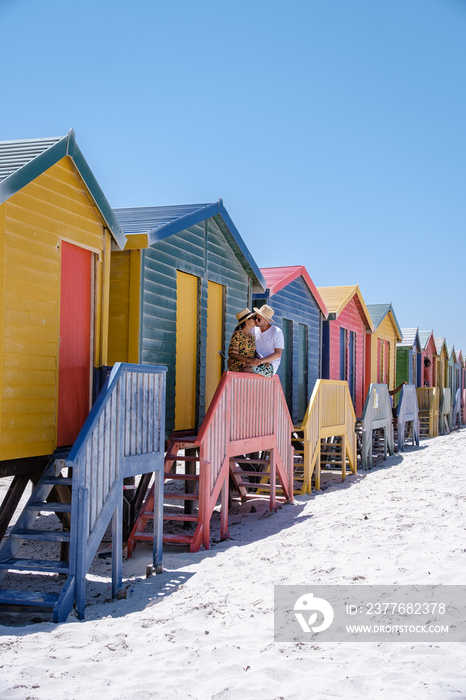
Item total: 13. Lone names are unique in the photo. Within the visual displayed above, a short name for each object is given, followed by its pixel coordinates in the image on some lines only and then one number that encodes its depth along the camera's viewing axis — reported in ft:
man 32.19
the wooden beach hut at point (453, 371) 127.03
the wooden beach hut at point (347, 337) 53.62
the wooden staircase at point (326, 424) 39.09
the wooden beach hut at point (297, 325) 43.27
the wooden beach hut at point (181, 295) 27.20
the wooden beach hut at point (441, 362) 113.91
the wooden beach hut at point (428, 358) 102.06
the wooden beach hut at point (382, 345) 67.56
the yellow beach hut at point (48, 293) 19.34
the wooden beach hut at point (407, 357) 91.25
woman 30.48
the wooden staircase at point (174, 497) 25.84
